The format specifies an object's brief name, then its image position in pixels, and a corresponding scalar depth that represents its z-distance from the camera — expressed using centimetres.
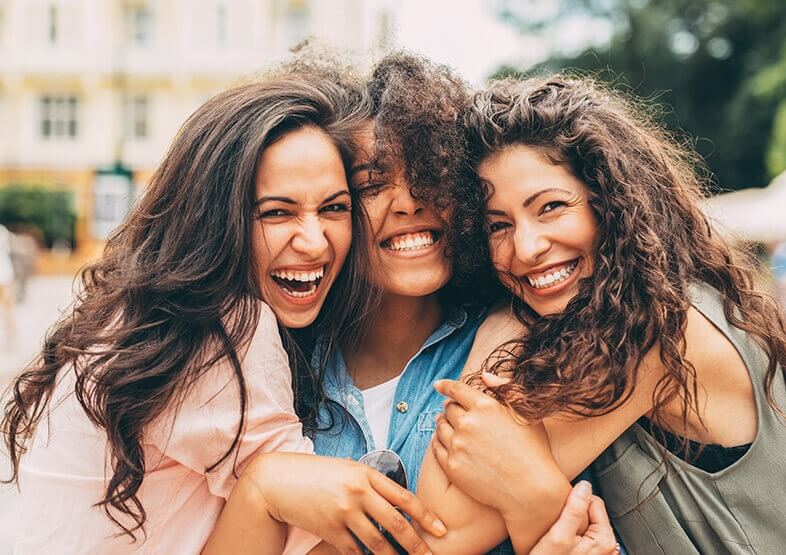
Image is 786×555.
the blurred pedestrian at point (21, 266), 1600
